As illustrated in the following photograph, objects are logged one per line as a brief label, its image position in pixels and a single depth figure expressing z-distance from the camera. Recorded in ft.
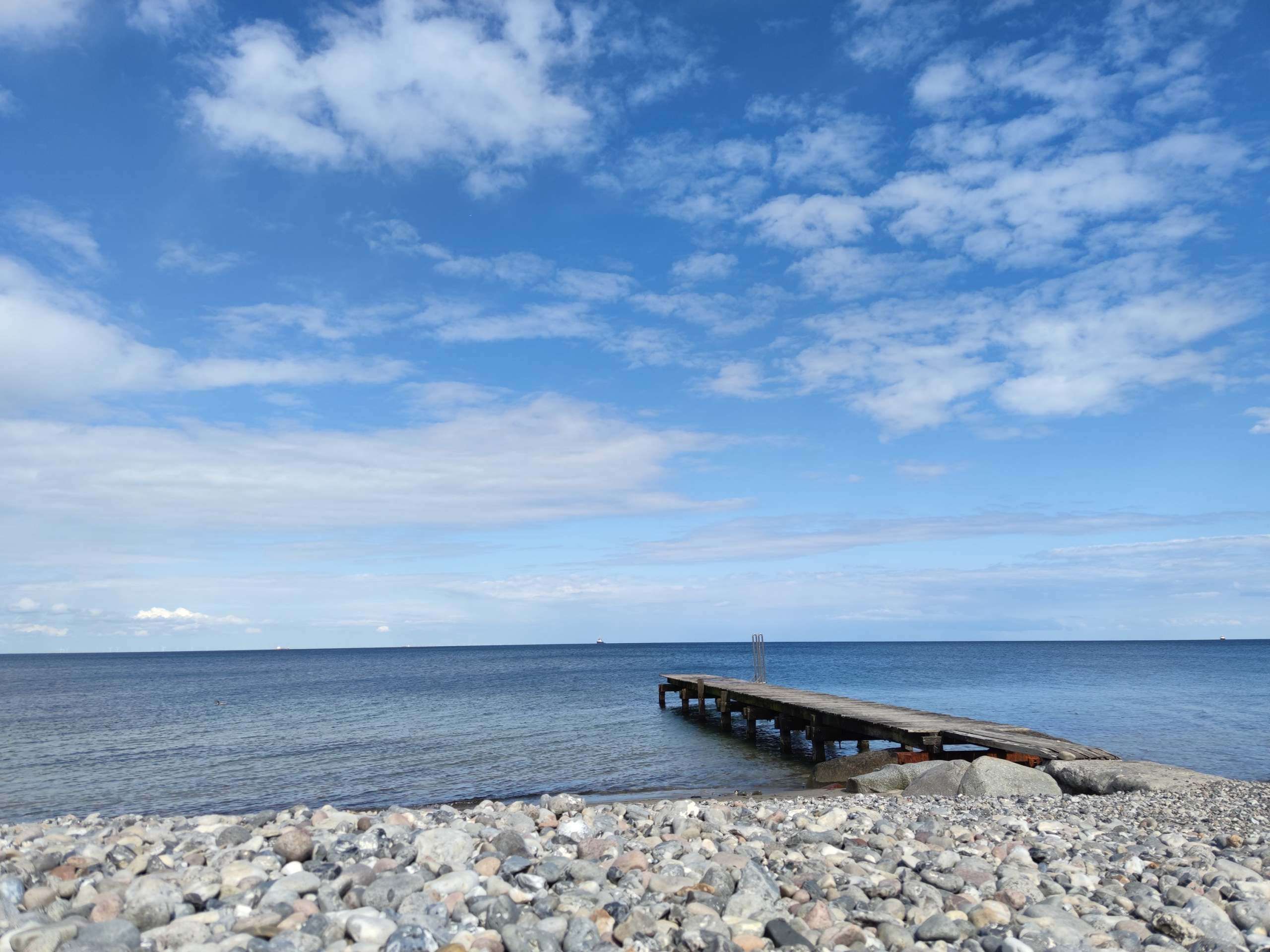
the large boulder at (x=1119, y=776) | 41.83
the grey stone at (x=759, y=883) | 17.04
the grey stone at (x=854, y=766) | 57.62
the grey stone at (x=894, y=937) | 14.80
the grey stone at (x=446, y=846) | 18.48
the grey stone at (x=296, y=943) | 13.46
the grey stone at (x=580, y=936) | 14.21
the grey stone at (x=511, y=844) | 19.45
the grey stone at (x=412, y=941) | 13.48
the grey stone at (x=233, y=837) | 21.16
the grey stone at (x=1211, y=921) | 15.64
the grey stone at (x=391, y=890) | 15.70
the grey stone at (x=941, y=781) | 45.14
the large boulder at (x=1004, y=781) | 43.34
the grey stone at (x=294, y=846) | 18.97
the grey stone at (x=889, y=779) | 49.06
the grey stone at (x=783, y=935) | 14.55
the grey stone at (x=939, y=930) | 15.08
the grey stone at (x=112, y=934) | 13.56
